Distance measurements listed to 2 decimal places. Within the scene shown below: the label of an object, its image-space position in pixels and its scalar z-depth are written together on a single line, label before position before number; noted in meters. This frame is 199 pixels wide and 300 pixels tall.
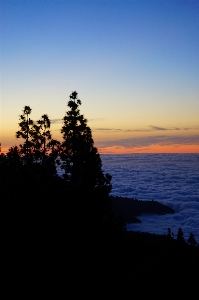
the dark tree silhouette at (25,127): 29.98
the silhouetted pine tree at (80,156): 24.08
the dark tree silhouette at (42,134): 31.22
